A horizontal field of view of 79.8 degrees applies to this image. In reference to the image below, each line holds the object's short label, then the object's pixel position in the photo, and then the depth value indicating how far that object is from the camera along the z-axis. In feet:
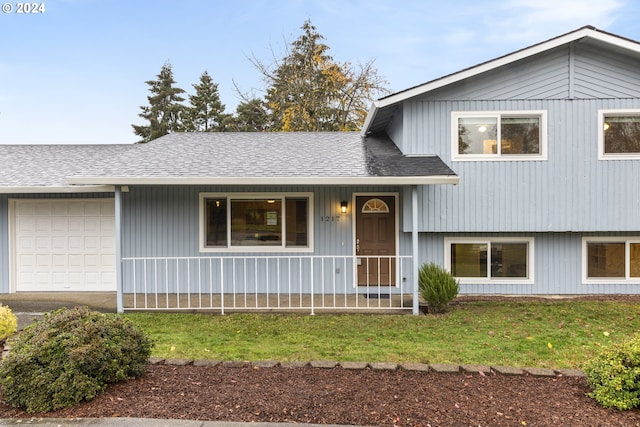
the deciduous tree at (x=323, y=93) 66.03
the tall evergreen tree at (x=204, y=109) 103.65
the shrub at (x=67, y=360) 10.14
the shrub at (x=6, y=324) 14.82
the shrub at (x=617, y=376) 9.77
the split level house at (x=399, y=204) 24.38
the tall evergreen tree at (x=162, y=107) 101.30
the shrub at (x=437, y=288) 21.32
